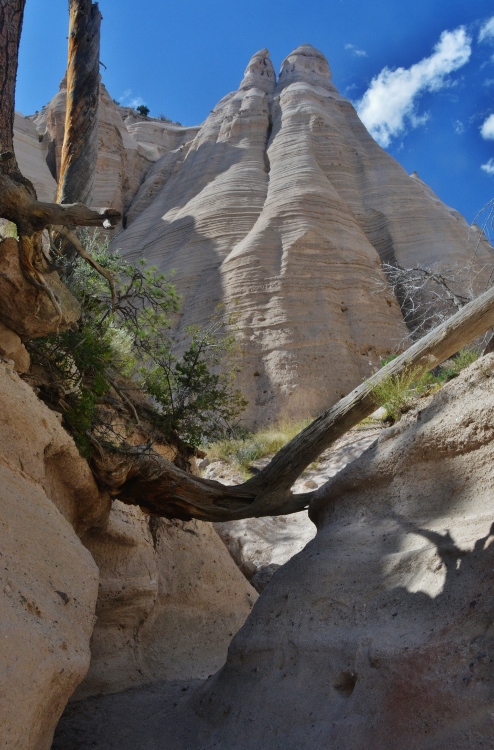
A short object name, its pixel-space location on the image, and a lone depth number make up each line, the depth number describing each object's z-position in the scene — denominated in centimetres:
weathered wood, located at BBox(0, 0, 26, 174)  556
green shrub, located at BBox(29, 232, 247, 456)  589
